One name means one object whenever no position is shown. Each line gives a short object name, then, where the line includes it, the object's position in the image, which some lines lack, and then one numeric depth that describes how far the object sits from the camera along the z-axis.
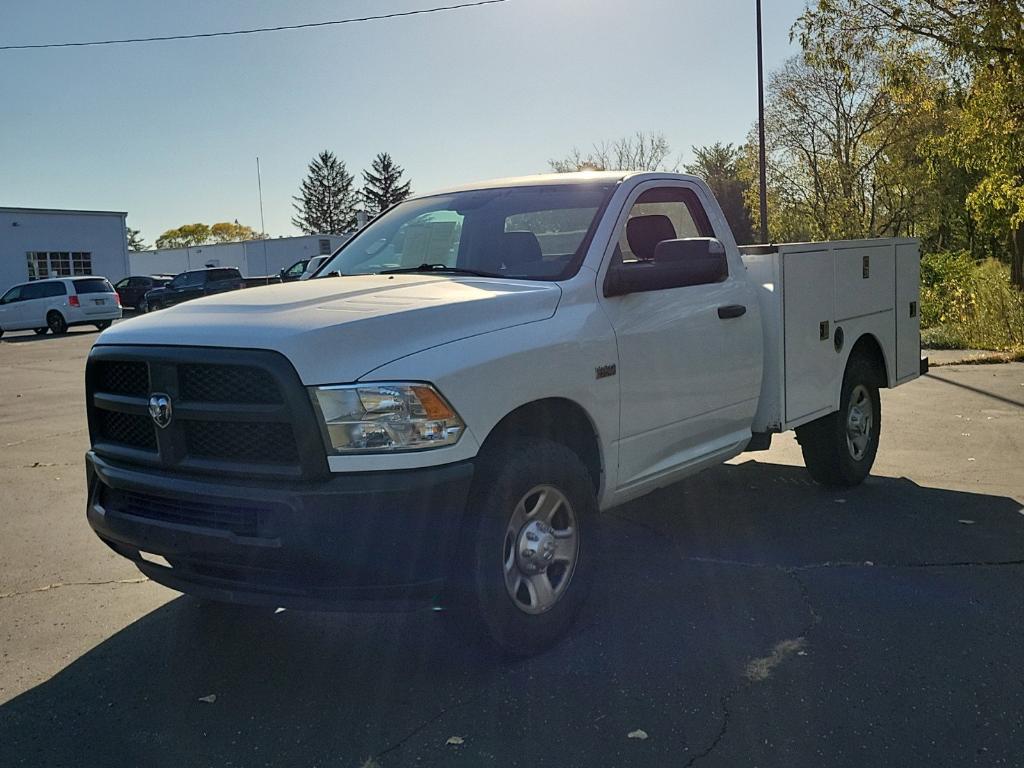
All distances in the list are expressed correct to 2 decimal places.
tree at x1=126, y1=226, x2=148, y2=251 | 152.70
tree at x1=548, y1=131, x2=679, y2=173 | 45.88
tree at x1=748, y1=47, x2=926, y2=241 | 39.48
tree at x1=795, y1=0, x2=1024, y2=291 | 14.38
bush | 15.74
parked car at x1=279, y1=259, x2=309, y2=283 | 40.68
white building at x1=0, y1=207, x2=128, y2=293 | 41.94
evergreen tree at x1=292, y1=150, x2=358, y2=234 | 110.81
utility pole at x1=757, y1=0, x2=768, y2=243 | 27.89
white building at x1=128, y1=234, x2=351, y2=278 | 54.84
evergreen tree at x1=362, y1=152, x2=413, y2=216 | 105.75
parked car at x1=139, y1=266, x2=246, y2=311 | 36.91
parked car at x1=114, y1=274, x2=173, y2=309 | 41.31
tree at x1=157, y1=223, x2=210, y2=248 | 149.12
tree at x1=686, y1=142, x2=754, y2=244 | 61.12
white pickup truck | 3.42
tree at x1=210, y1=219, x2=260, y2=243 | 146.12
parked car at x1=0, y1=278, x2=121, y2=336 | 29.88
